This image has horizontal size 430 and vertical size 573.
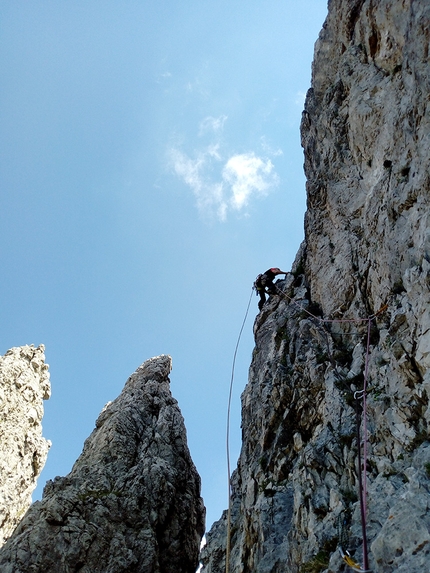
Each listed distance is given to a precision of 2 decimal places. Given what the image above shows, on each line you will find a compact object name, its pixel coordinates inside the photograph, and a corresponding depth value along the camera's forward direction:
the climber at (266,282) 20.22
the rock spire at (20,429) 31.47
